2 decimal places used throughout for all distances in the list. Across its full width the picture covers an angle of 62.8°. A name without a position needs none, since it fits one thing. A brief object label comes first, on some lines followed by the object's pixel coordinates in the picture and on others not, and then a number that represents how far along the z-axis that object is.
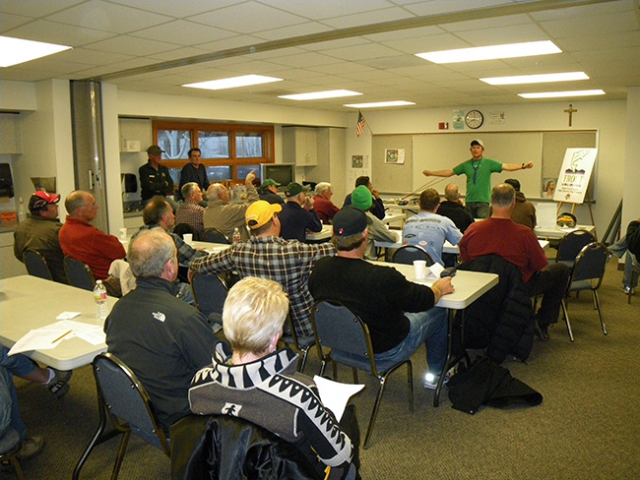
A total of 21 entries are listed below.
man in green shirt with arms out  7.59
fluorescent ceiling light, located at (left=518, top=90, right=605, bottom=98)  7.81
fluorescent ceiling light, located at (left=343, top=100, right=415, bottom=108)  9.27
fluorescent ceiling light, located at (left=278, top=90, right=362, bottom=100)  7.74
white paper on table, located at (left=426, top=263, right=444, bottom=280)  3.34
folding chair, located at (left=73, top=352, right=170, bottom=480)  1.94
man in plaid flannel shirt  3.12
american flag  10.01
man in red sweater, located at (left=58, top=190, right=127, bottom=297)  4.03
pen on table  2.43
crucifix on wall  8.92
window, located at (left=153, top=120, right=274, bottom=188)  8.55
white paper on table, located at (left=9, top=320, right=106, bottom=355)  2.35
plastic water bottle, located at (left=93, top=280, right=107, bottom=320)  2.80
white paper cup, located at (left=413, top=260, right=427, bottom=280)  3.25
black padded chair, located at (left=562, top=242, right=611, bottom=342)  4.33
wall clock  9.81
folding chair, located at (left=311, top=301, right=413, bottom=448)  2.67
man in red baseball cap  4.36
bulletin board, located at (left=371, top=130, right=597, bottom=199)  9.20
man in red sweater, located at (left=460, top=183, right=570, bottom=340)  3.64
